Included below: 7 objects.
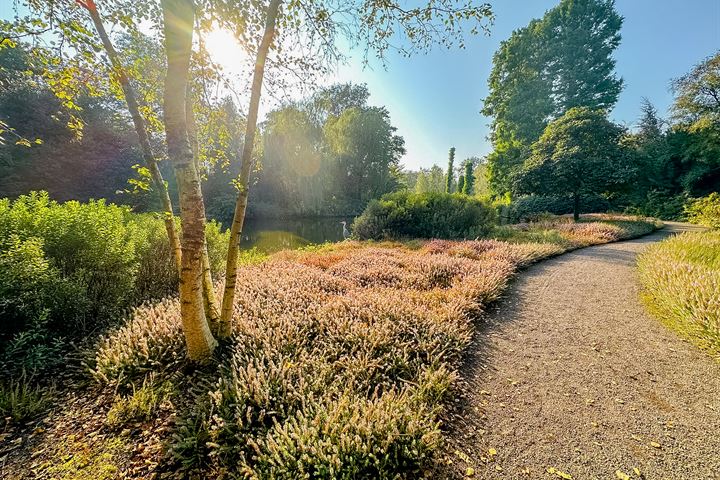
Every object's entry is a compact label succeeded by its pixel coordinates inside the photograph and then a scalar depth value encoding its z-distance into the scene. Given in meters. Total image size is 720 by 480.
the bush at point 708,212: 7.44
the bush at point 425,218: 10.59
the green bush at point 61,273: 2.70
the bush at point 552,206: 20.22
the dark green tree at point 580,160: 12.62
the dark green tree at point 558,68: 21.25
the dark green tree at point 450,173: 41.81
